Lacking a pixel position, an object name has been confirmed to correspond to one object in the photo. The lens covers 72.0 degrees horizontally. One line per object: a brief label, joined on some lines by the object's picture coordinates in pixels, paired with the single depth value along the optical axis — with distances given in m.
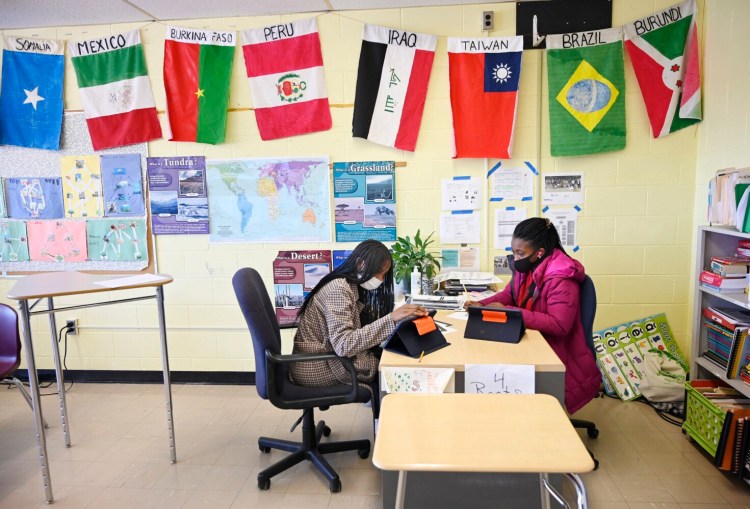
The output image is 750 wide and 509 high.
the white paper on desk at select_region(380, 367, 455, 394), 1.92
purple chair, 2.86
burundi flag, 3.14
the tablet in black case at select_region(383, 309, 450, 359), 2.04
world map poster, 3.57
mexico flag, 3.53
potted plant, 3.15
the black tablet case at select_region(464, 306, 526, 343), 2.20
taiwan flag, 3.29
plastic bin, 2.49
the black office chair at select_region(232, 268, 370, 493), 2.22
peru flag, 3.42
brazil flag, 3.24
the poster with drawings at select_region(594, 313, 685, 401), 3.34
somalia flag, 3.57
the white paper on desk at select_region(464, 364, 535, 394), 1.91
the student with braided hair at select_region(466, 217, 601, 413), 2.34
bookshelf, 2.78
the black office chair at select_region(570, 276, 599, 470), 2.51
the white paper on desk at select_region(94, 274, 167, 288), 2.47
